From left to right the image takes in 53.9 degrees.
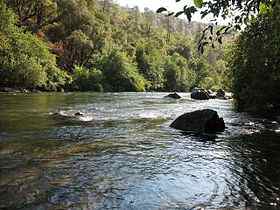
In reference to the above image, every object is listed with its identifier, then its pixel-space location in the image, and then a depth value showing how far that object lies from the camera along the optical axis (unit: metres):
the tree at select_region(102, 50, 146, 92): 61.22
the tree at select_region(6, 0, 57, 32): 68.35
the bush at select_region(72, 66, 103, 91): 55.33
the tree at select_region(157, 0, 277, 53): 3.15
